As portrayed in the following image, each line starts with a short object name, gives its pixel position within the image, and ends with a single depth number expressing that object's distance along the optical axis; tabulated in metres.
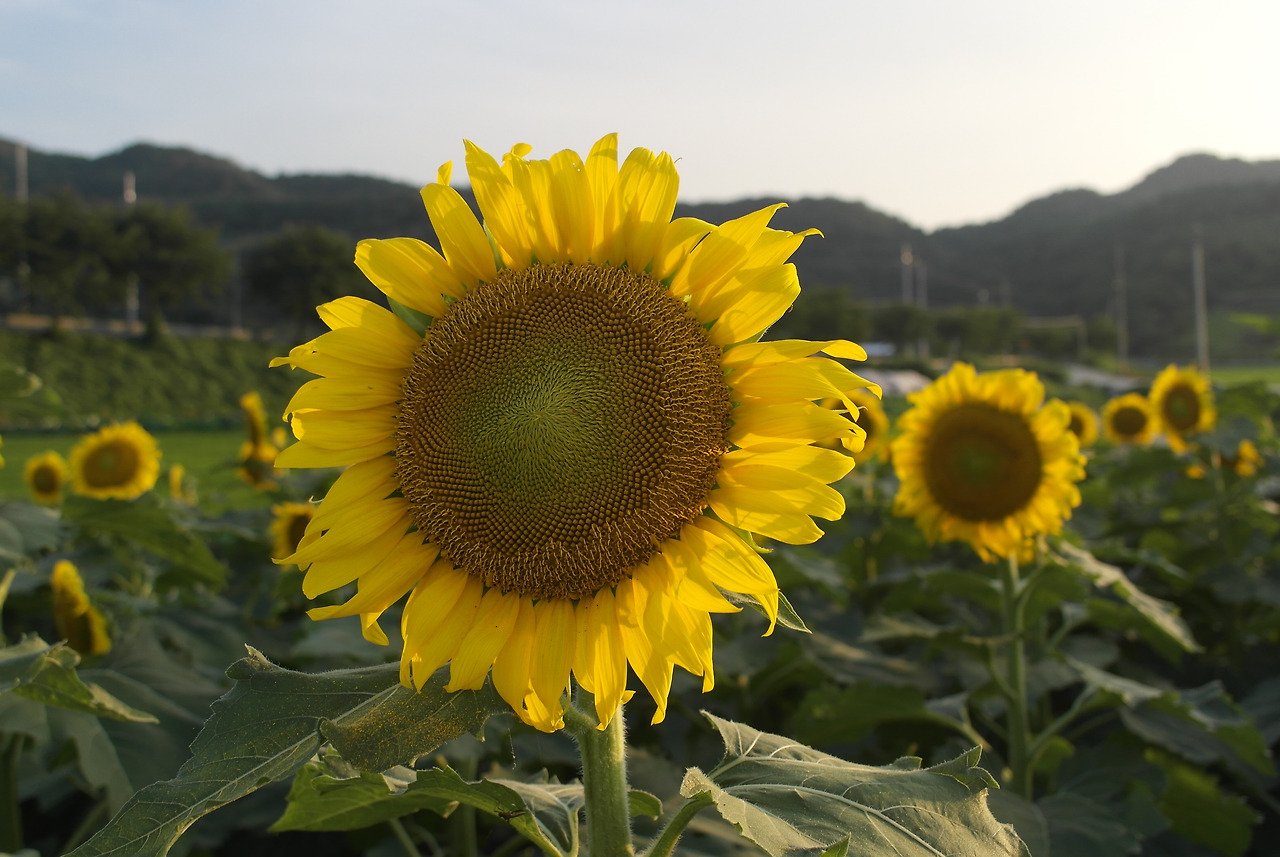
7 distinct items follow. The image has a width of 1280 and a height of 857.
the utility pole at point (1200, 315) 56.91
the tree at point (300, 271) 67.50
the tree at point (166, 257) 61.06
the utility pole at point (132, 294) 60.68
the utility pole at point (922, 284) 101.84
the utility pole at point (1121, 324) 80.75
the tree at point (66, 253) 55.47
